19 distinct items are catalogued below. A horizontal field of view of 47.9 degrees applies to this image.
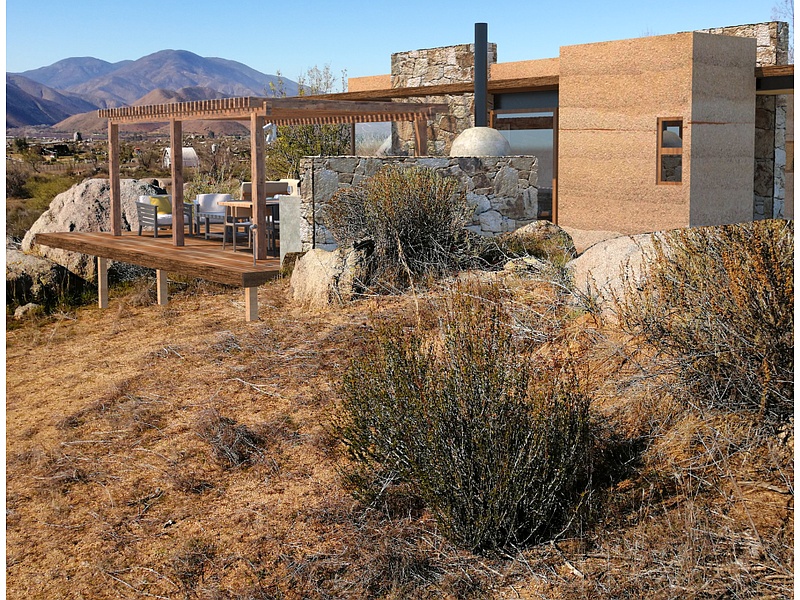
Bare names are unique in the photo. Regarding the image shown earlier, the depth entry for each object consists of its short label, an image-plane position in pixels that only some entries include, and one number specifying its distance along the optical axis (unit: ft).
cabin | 43.32
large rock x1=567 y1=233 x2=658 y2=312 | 23.49
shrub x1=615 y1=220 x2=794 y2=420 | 17.42
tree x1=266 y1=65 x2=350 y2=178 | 64.69
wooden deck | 33.30
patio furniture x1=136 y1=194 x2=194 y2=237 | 44.80
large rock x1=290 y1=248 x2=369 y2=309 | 32.58
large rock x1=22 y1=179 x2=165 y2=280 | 49.21
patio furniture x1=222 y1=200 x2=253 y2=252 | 38.68
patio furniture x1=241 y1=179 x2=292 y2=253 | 40.65
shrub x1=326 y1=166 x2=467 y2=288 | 33.17
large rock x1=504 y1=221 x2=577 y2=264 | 35.47
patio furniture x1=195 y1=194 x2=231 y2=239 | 45.32
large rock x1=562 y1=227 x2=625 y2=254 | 45.60
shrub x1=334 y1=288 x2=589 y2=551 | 15.92
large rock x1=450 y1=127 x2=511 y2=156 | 43.52
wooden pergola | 35.99
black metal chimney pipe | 51.03
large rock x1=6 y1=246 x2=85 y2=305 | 44.37
